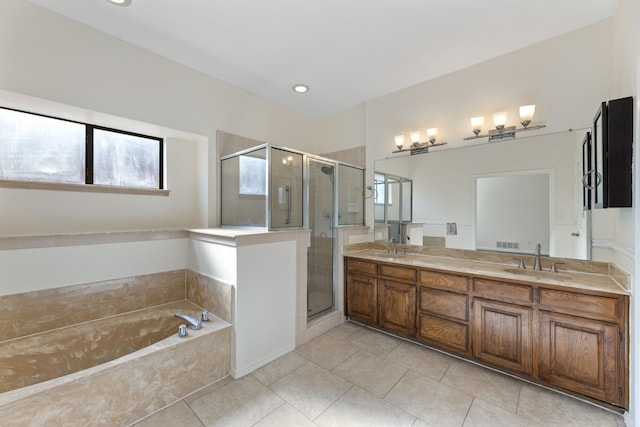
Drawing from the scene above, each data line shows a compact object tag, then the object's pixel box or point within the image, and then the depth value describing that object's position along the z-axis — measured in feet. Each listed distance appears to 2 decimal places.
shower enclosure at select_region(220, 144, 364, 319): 8.11
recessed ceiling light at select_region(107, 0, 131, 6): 5.78
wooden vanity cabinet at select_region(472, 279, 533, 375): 6.26
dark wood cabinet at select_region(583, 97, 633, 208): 4.88
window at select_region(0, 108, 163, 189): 6.43
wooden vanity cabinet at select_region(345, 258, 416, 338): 8.29
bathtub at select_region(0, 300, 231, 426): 4.42
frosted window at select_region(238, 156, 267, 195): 8.08
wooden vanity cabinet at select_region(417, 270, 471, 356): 7.22
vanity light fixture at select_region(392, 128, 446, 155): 9.22
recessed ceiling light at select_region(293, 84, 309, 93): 9.78
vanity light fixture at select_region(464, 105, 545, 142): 7.29
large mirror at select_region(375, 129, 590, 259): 6.97
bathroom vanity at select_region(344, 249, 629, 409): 5.39
